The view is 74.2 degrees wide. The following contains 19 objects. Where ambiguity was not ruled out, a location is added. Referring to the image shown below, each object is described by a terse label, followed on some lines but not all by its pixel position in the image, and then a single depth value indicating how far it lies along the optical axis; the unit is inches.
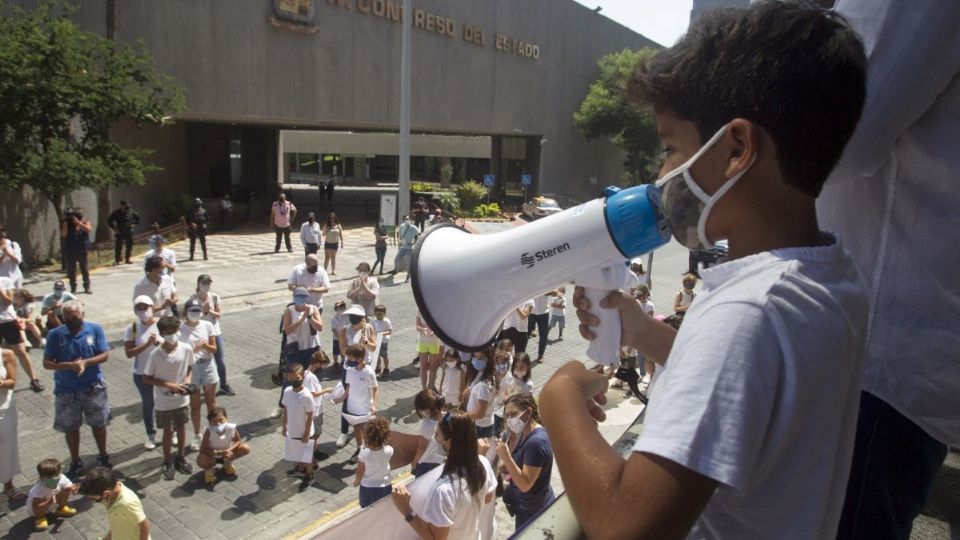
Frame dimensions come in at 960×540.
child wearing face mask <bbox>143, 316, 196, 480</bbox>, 261.6
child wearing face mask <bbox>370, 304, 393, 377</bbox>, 357.8
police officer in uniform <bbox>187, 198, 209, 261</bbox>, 692.1
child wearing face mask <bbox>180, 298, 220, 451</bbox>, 290.4
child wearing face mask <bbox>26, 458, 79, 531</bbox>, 217.0
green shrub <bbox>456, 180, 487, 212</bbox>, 1306.6
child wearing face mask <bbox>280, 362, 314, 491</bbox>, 259.8
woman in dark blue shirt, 183.0
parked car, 1215.8
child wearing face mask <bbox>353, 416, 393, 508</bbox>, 216.8
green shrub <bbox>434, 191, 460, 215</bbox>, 1263.0
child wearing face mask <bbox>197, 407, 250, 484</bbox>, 256.1
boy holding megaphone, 32.0
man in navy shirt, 249.6
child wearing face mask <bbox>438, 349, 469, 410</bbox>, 306.7
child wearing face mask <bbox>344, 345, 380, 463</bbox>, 273.4
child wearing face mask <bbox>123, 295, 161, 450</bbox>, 275.6
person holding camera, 519.5
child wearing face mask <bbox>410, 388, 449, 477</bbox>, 232.2
